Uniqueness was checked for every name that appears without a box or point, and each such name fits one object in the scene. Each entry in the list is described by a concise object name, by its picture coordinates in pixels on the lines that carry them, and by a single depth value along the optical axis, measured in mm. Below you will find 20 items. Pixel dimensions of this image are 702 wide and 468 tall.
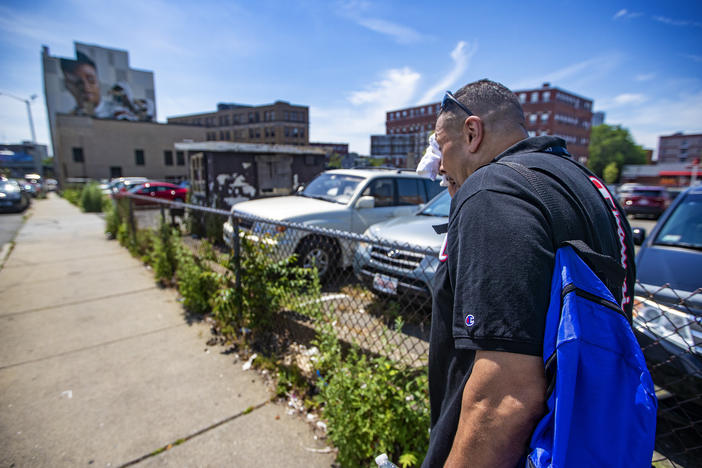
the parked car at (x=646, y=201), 18484
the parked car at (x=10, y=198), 16750
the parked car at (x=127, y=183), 21738
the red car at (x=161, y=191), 18266
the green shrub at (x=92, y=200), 16505
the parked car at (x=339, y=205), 5129
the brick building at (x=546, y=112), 69938
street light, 31469
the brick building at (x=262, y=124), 72812
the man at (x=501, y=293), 809
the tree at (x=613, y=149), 85500
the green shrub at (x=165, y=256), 5586
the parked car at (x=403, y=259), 3562
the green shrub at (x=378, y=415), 2090
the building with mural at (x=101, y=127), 38656
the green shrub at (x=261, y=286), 3395
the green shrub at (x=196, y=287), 4320
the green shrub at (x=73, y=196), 20914
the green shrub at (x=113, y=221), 9438
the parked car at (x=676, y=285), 2127
